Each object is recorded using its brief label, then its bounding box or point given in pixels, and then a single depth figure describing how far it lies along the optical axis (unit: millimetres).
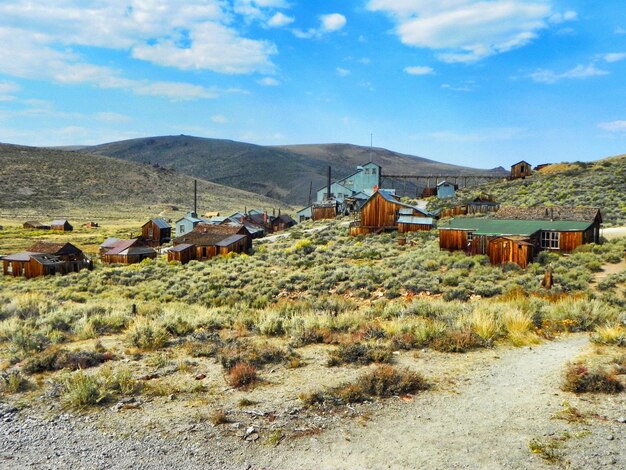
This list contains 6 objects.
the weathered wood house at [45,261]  36125
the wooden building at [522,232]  27094
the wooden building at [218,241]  42375
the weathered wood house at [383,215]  45594
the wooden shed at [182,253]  40812
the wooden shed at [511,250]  26484
